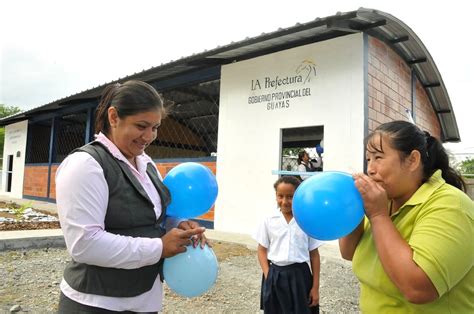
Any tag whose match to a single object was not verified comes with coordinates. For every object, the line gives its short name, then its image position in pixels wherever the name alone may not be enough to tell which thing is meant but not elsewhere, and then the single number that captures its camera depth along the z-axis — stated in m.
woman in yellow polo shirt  0.98
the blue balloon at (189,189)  1.61
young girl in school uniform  2.15
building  5.64
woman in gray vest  1.14
